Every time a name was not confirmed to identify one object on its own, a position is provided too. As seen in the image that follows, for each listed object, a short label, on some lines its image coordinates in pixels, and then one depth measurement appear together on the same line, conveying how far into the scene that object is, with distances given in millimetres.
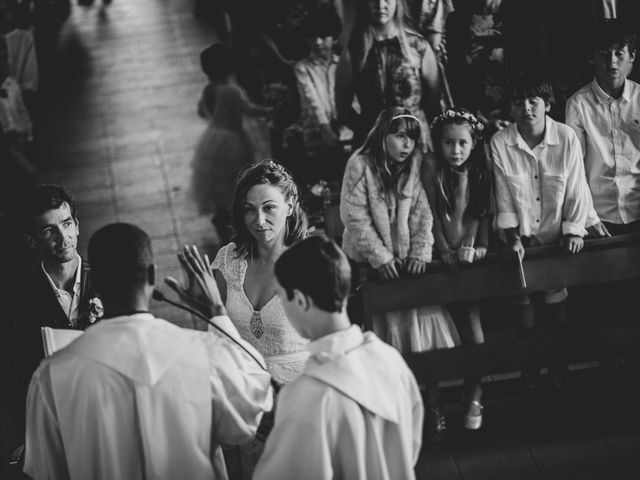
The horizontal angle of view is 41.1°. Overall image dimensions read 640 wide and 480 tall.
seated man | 3561
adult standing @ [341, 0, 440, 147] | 5238
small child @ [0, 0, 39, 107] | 8836
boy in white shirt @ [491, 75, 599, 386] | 4293
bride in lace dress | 3547
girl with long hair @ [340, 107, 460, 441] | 4172
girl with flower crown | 4184
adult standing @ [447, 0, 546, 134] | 5477
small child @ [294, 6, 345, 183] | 6082
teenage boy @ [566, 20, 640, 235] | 4625
